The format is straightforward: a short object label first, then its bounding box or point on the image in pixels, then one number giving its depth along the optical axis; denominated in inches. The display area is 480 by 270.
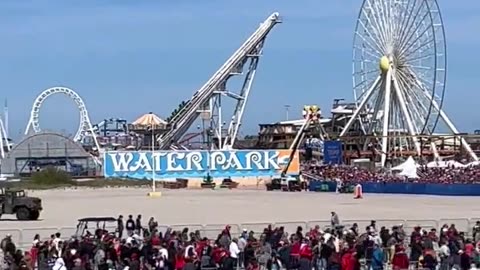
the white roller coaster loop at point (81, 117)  6599.4
